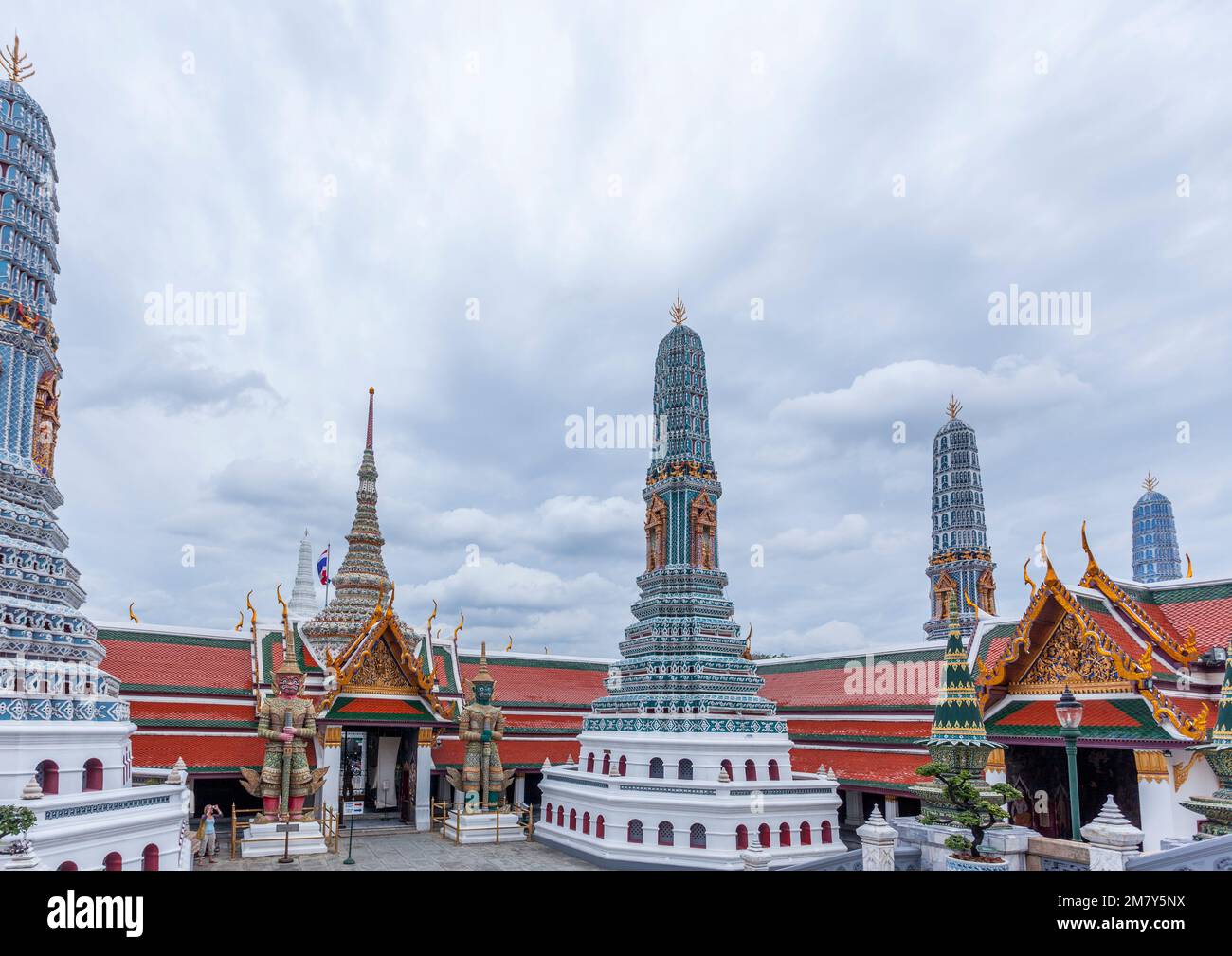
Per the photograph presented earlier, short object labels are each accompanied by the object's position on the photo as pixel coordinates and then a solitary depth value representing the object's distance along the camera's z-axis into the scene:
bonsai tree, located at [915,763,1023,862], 14.64
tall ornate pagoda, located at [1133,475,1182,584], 61.19
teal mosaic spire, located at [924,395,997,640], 46.59
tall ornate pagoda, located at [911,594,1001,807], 16.52
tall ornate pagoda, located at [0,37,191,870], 15.28
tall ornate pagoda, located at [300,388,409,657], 34.56
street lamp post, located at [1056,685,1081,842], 15.13
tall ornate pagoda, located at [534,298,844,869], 22.86
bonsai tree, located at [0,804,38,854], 11.29
